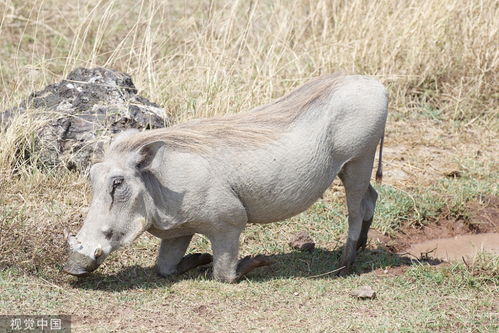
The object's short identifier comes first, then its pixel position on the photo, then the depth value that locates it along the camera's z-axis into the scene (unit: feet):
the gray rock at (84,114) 36.14
